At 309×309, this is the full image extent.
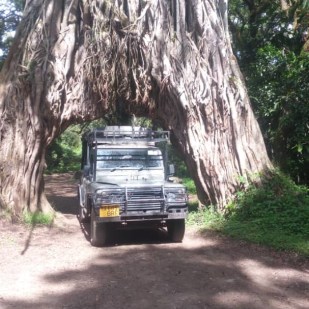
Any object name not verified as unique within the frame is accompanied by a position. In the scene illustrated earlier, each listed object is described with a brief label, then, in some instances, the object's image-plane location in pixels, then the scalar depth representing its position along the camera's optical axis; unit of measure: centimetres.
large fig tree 782
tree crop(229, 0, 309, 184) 918
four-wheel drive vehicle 600
